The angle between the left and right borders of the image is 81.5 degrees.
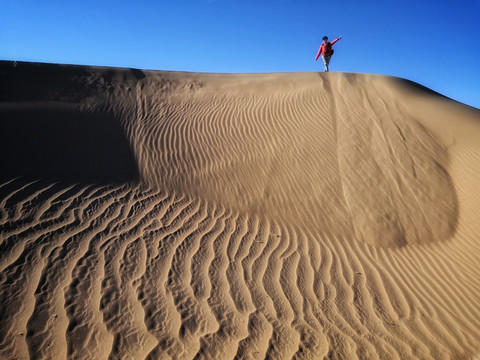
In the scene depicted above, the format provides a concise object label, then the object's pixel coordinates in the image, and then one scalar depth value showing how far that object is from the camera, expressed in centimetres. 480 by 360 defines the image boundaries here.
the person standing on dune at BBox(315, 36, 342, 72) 1047
